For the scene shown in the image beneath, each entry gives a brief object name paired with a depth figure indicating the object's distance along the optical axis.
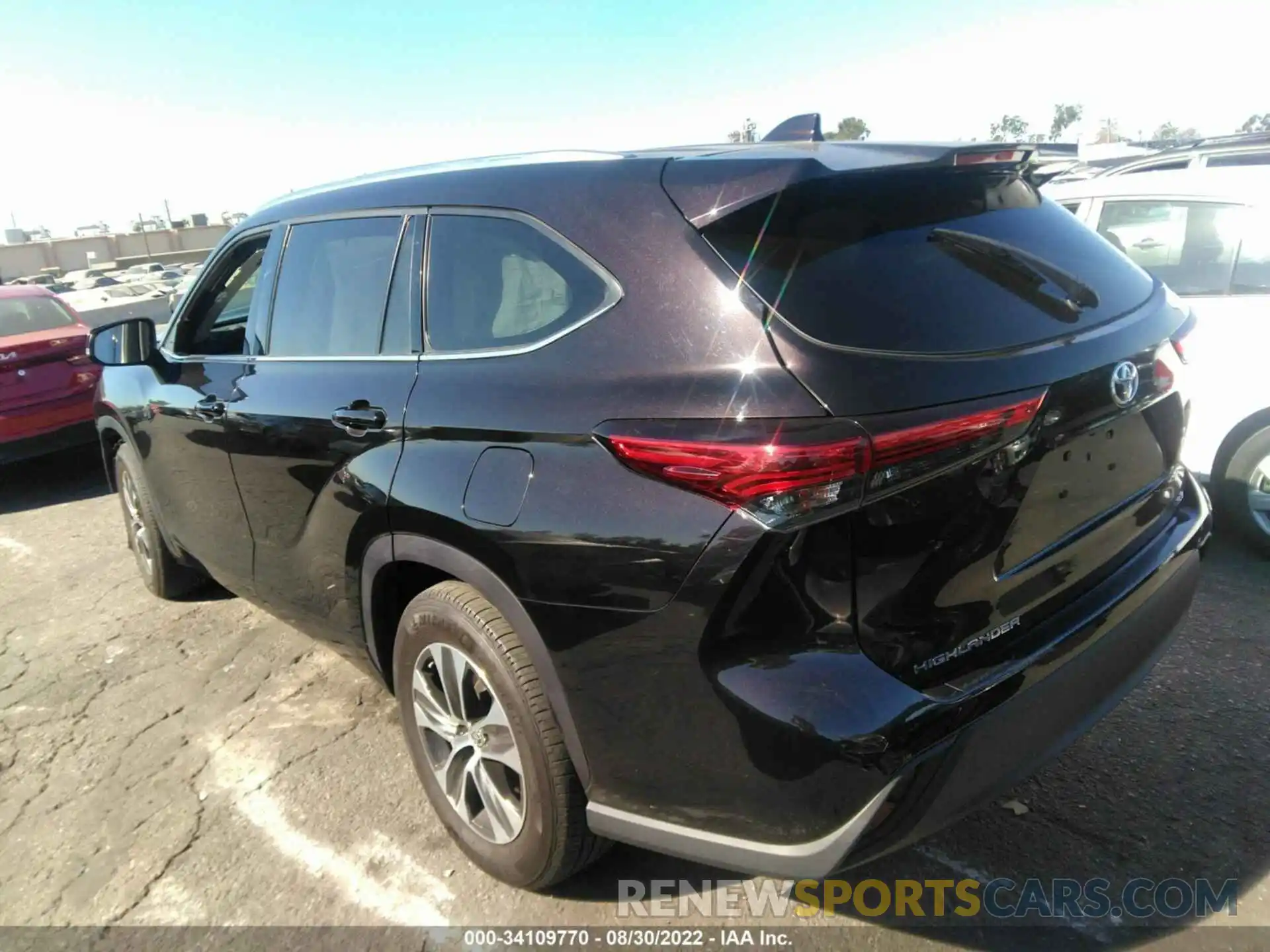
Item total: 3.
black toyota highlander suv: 1.78
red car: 6.96
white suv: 4.09
